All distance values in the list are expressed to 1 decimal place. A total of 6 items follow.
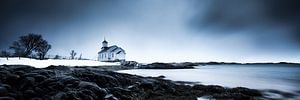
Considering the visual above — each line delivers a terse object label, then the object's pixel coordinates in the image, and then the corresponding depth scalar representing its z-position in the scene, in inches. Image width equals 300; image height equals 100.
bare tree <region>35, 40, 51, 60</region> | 1599.5
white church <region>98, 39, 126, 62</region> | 2457.5
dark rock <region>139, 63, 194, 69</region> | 1893.9
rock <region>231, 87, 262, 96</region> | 377.6
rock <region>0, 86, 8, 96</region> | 211.1
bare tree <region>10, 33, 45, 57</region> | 1503.5
